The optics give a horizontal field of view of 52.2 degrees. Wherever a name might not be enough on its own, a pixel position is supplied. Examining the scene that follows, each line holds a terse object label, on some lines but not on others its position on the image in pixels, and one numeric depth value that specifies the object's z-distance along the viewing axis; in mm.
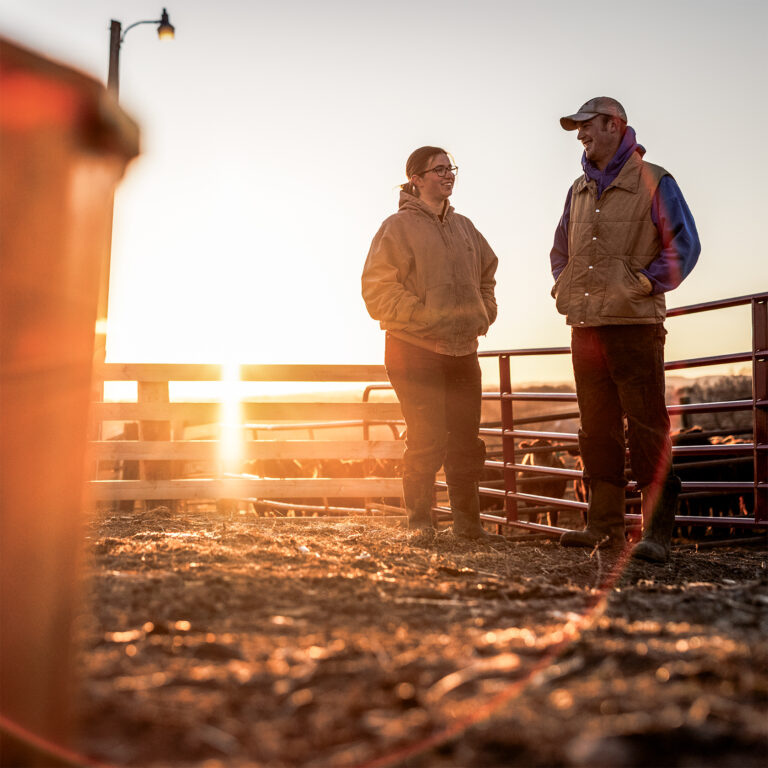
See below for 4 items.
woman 3768
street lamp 8422
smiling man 3303
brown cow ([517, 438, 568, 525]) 7739
